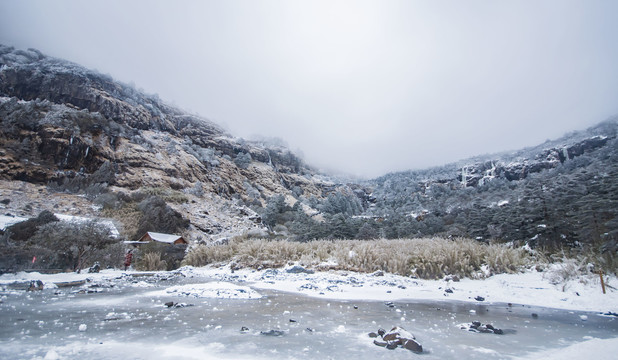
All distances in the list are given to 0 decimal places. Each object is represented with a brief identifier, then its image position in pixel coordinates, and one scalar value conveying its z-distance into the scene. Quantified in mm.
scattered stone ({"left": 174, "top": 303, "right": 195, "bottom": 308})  4889
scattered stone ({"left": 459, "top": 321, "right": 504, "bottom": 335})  3490
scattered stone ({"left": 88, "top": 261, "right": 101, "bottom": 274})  10883
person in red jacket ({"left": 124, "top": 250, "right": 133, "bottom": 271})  12836
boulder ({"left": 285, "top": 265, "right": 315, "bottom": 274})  9835
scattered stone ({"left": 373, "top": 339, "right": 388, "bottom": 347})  2868
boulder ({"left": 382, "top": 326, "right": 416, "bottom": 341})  2930
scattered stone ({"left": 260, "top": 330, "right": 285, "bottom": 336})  3261
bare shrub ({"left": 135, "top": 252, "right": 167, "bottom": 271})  13547
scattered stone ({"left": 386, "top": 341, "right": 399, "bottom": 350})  2803
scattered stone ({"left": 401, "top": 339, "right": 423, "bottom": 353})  2742
